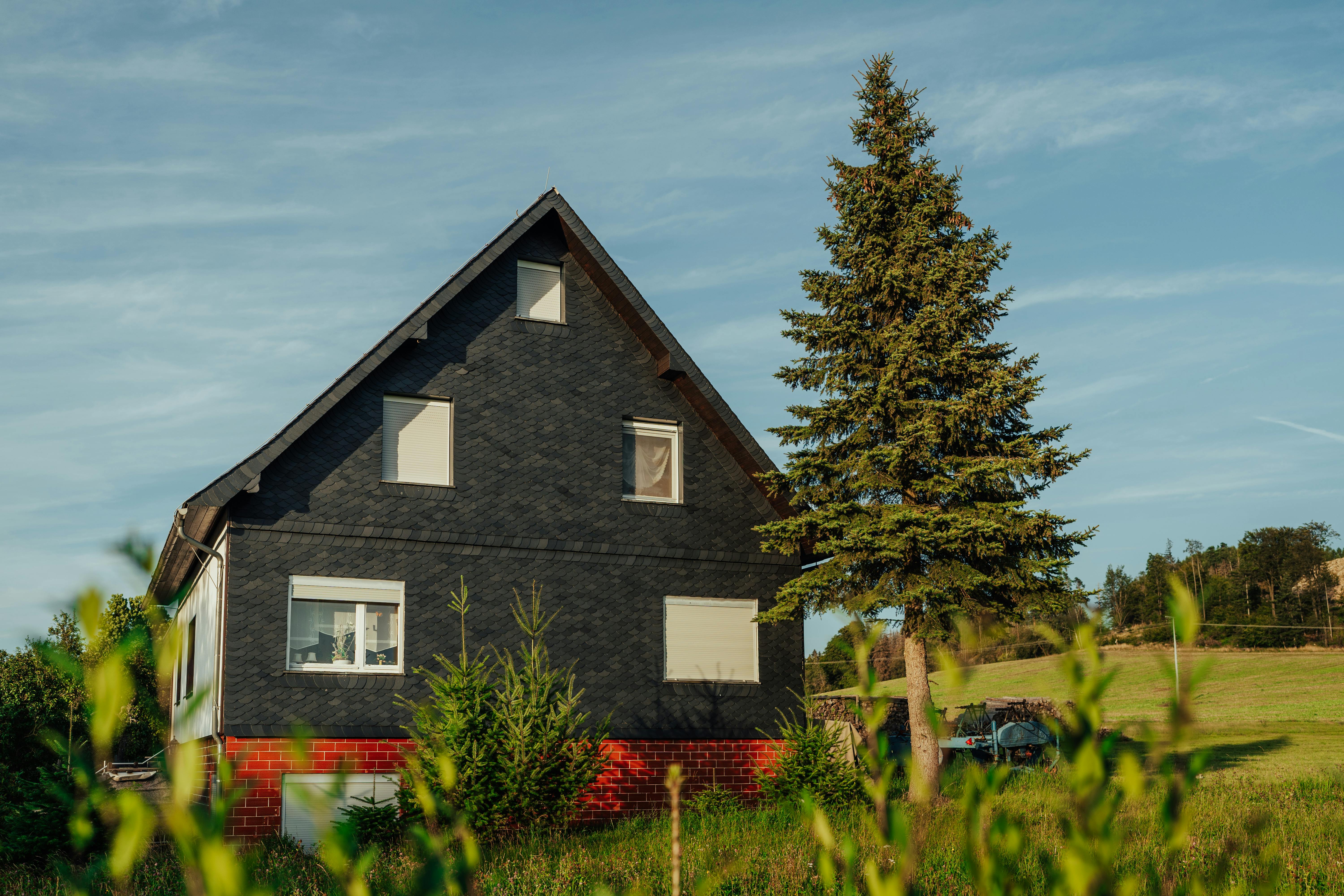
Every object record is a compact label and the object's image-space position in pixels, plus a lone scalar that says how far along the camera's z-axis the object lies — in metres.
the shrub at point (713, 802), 16.12
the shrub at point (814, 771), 15.70
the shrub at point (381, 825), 13.45
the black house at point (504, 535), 15.17
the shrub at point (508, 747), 13.38
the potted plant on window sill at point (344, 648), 15.52
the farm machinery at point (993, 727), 27.61
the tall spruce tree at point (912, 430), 16.67
